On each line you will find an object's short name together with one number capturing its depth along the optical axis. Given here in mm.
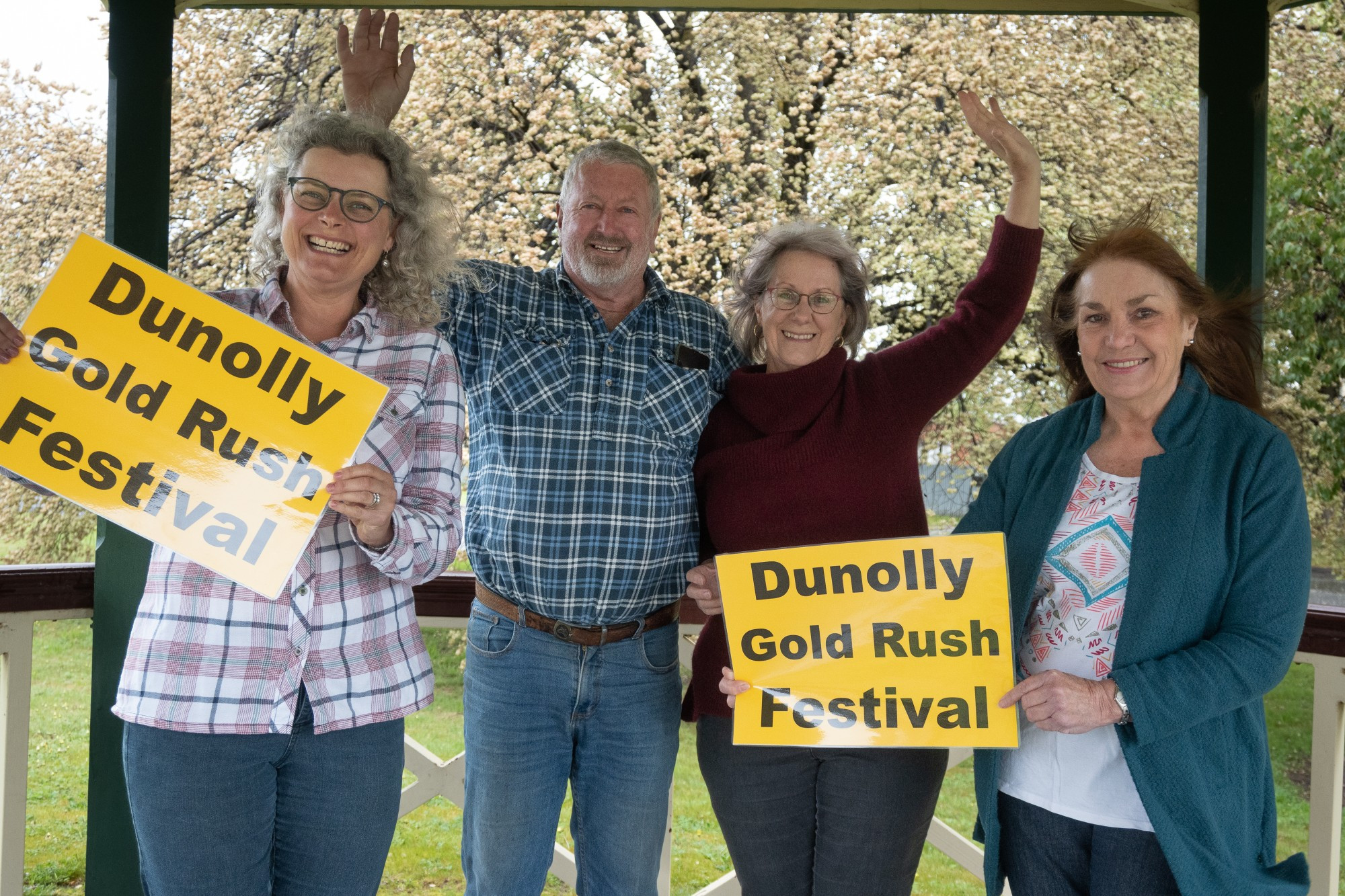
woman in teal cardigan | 1641
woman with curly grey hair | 1604
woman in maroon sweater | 2014
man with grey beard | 2115
